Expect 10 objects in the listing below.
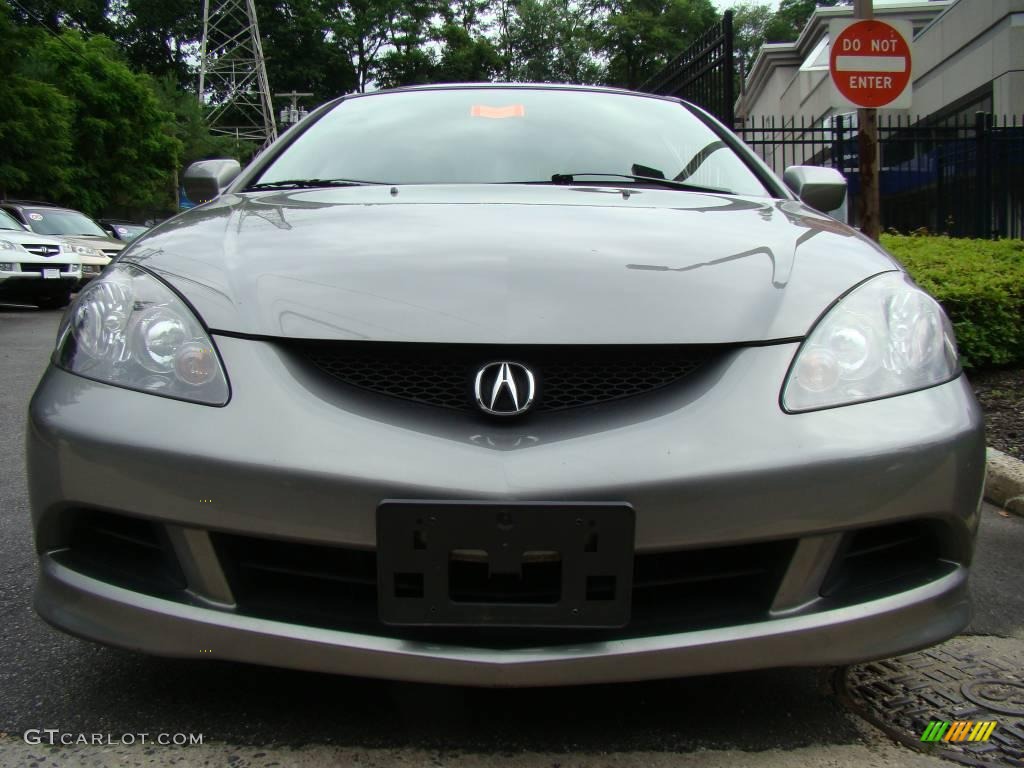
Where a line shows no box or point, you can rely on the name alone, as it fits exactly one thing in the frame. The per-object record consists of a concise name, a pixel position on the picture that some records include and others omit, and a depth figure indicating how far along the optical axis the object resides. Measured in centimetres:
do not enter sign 530
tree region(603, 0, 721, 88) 4928
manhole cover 175
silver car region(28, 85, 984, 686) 149
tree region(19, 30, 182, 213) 2273
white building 1625
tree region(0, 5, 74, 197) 1366
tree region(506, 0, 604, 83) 5397
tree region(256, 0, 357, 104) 5441
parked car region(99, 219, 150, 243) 1830
